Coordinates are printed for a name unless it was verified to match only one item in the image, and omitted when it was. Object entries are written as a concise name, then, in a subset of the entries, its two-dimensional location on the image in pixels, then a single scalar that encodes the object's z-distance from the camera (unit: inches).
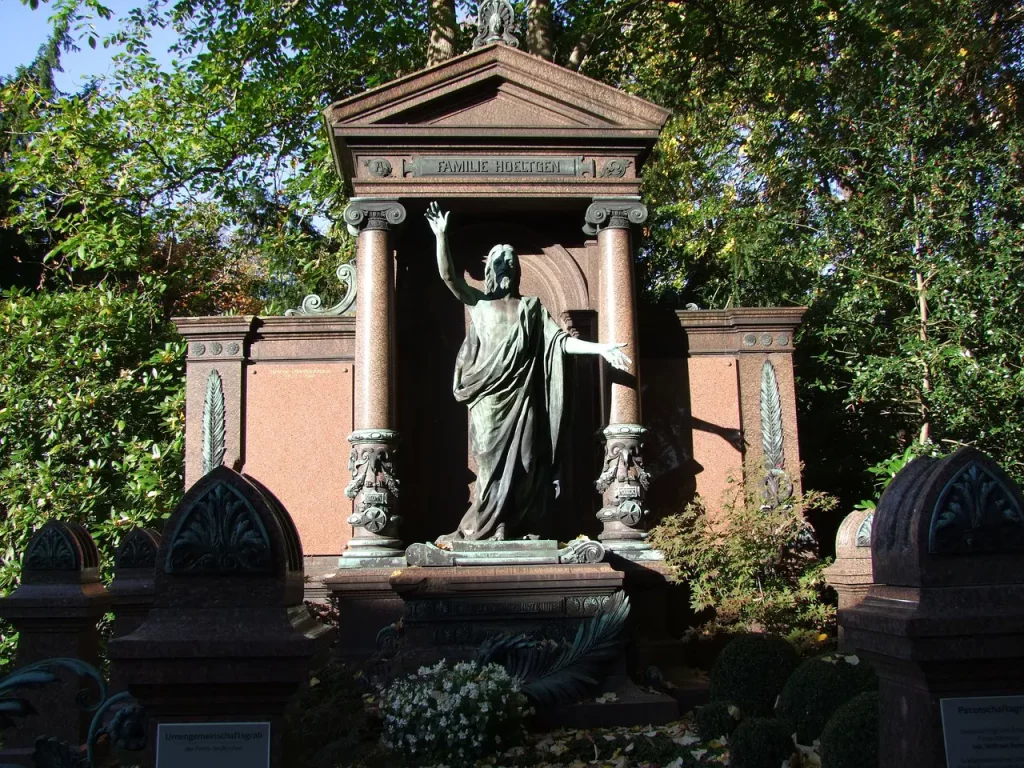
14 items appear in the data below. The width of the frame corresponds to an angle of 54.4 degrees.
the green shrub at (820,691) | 238.1
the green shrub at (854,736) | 184.5
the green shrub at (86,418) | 536.7
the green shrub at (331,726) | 156.1
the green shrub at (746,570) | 373.1
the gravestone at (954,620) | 142.7
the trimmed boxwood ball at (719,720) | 272.7
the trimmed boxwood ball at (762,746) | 222.7
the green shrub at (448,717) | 260.4
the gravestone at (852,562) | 325.7
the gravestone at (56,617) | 257.4
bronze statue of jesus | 380.2
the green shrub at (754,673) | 284.2
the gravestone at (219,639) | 140.7
